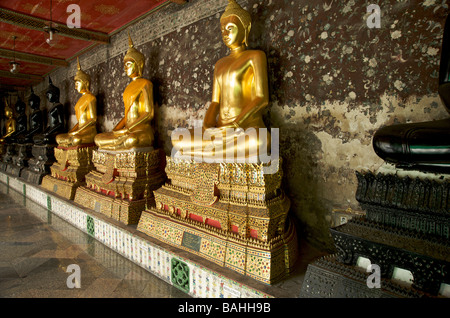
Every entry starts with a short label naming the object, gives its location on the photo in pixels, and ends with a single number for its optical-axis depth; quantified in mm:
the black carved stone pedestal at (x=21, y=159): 6328
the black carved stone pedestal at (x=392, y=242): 1246
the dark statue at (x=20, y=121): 8262
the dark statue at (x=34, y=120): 6641
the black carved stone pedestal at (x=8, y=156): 7316
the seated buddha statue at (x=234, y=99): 2197
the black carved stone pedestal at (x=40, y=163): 5270
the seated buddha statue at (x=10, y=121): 9445
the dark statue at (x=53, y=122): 5556
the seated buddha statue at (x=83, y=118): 4617
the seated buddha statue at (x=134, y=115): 3334
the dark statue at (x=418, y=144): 1159
